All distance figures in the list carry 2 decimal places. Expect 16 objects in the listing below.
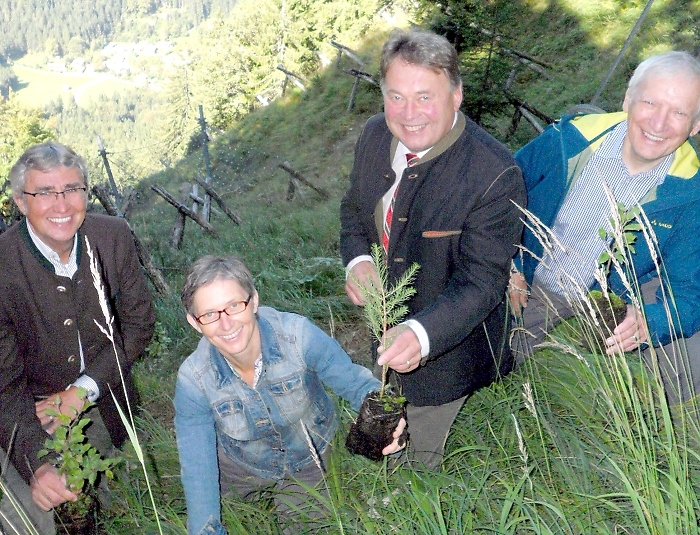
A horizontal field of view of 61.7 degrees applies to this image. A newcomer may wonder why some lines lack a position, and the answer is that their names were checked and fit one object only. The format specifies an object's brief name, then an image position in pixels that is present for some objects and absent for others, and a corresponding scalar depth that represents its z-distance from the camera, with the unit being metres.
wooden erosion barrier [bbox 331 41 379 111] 18.23
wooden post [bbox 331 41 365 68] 22.77
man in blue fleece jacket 2.41
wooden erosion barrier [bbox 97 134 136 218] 9.93
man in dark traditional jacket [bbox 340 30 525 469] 2.17
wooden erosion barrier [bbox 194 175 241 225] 10.74
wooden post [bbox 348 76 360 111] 19.86
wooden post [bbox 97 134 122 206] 12.52
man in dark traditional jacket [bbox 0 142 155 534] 2.66
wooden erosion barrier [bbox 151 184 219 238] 9.68
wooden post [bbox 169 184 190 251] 10.01
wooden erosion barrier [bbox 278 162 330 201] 13.33
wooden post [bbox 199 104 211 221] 11.80
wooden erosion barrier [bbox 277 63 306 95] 25.62
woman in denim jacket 2.18
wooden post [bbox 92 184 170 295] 6.62
